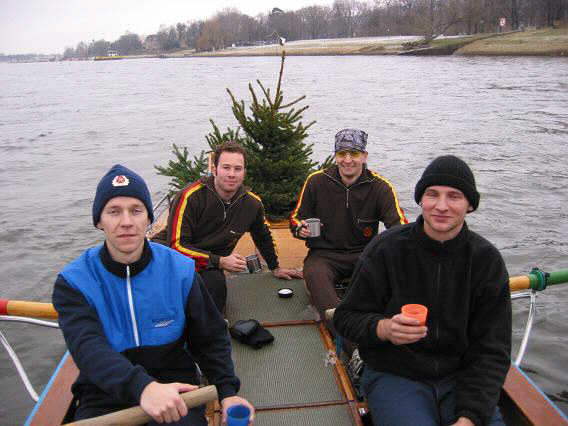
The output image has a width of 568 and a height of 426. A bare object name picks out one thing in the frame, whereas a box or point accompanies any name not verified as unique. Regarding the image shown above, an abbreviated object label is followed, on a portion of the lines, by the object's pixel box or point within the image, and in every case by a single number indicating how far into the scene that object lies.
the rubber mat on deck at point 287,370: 3.61
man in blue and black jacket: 2.42
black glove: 4.16
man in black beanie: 2.70
